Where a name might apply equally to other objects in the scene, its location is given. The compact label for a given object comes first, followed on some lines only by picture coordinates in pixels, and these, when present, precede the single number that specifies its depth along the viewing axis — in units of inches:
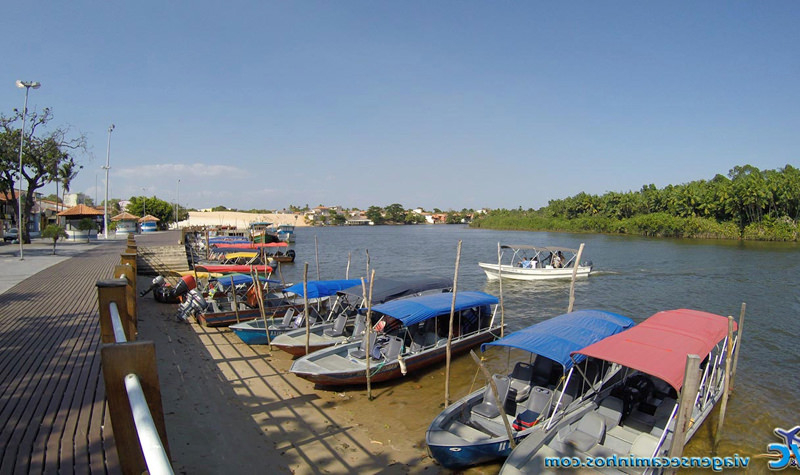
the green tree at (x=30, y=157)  1207.6
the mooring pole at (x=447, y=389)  438.3
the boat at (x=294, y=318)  609.6
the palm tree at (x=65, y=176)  2078.0
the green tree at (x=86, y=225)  1517.0
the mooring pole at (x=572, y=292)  578.0
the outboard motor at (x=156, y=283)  844.9
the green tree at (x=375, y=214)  7101.4
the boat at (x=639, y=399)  301.3
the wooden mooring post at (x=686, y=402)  218.2
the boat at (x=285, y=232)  2611.5
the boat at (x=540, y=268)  1208.8
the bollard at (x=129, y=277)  234.1
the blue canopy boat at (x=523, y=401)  326.0
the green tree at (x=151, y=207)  3024.1
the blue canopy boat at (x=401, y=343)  466.6
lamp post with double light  965.2
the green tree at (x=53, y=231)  1247.0
